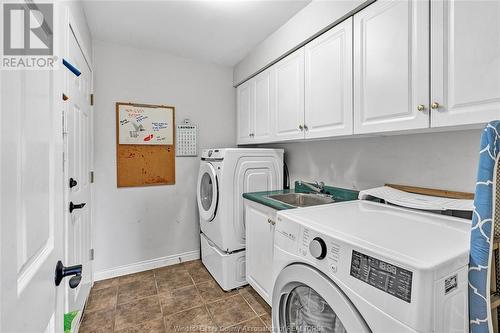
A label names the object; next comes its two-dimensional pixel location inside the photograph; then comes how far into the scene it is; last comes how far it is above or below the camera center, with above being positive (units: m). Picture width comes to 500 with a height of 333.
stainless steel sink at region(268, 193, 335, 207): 2.00 -0.30
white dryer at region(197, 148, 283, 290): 2.14 -0.26
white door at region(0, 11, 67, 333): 0.38 -0.07
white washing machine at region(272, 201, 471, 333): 0.65 -0.35
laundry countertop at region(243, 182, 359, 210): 1.69 -0.25
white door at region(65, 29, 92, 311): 1.42 -0.02
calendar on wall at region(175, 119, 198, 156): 2.73 +0.32
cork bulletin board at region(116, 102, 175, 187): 2.45 +0.23
